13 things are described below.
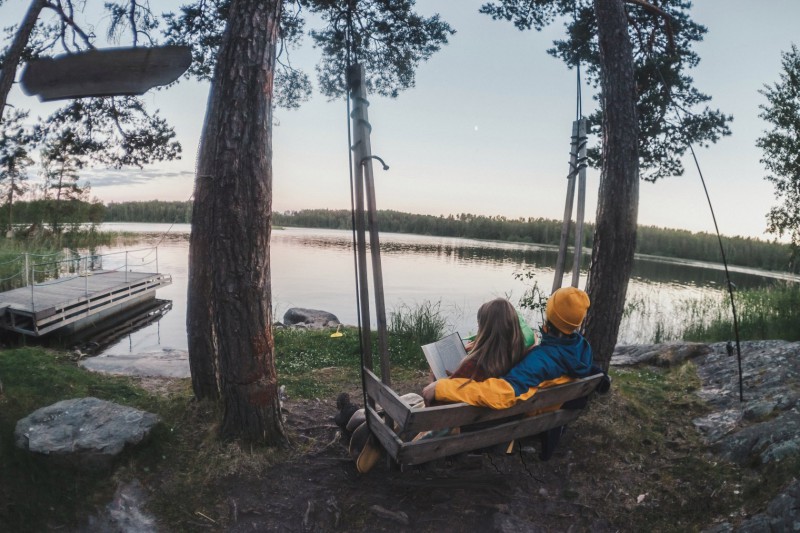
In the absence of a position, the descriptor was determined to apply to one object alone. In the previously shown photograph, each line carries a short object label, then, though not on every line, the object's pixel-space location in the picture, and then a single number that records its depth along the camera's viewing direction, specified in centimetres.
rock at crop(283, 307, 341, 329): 1247
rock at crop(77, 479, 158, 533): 303
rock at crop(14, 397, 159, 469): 341
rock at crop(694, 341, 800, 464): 367
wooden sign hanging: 484
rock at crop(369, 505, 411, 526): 314
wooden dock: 1068
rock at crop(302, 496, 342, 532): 313
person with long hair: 304
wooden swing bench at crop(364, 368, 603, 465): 273
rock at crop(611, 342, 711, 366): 704
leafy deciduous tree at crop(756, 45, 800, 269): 1324
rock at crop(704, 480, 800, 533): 265
